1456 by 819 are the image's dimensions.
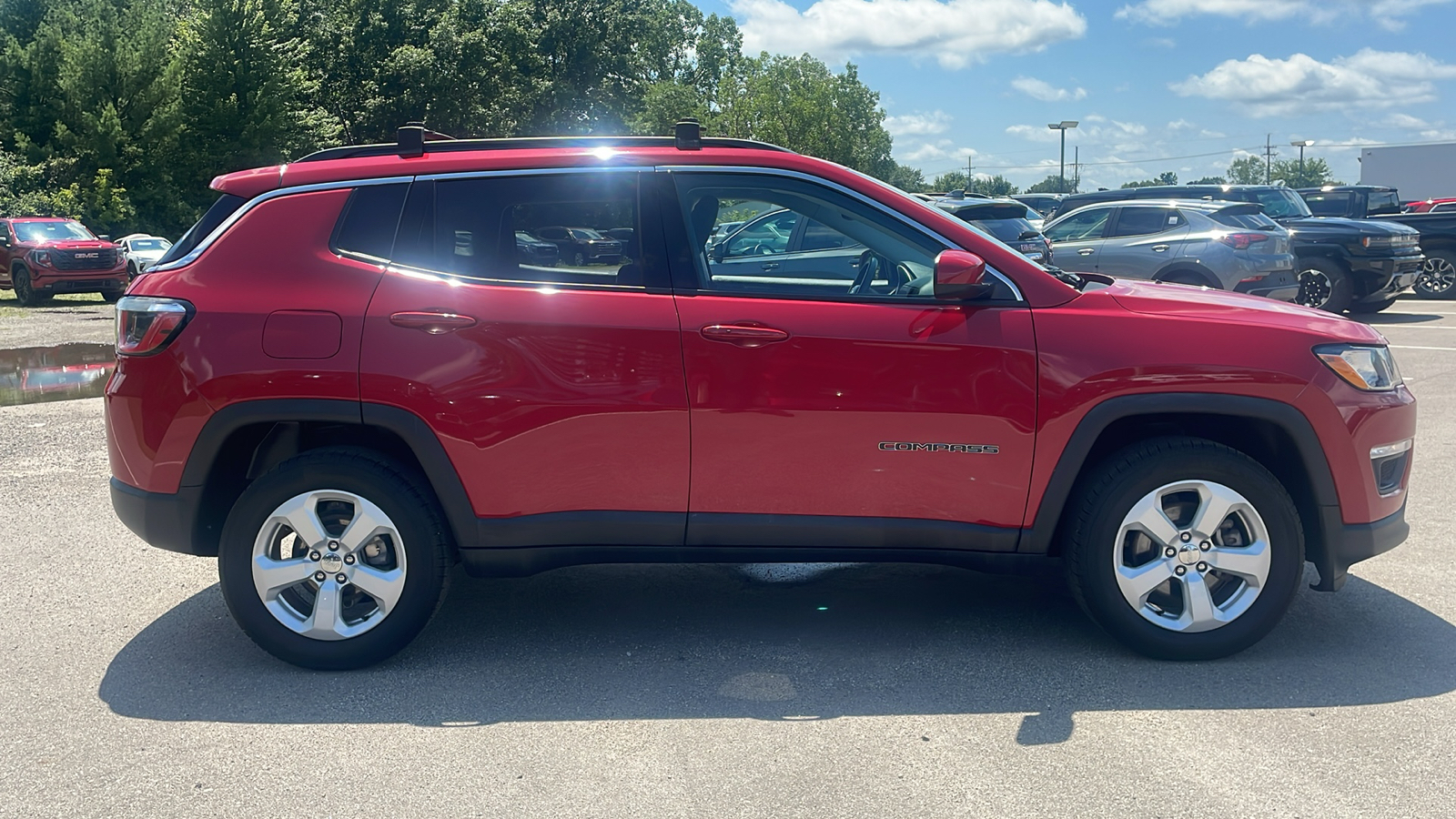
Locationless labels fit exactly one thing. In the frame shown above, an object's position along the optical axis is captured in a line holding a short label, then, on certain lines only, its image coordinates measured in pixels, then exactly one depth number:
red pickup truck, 21.80
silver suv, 13.02
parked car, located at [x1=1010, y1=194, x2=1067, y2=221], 31.22
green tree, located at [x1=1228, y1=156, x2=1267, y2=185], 149.00
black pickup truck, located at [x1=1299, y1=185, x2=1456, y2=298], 17.97
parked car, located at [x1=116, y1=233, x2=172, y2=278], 25.97
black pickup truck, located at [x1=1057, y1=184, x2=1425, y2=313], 15.25
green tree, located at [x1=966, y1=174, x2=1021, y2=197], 109.02
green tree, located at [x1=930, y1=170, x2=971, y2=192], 128.90
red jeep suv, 3.92
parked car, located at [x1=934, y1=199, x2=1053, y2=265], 13.21
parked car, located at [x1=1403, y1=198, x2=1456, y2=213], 27.22
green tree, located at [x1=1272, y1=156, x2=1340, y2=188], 136.70
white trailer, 45.16
